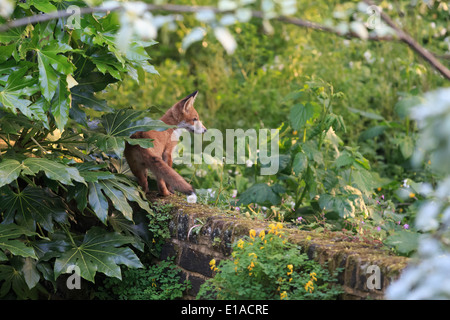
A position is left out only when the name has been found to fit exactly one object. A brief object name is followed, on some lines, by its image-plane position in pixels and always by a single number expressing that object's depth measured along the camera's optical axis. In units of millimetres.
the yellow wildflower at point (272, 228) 5839
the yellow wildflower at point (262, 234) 5775
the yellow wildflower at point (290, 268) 5298
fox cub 6932
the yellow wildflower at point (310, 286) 5137
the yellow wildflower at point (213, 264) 5962
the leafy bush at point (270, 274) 5254
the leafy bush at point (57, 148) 5848
